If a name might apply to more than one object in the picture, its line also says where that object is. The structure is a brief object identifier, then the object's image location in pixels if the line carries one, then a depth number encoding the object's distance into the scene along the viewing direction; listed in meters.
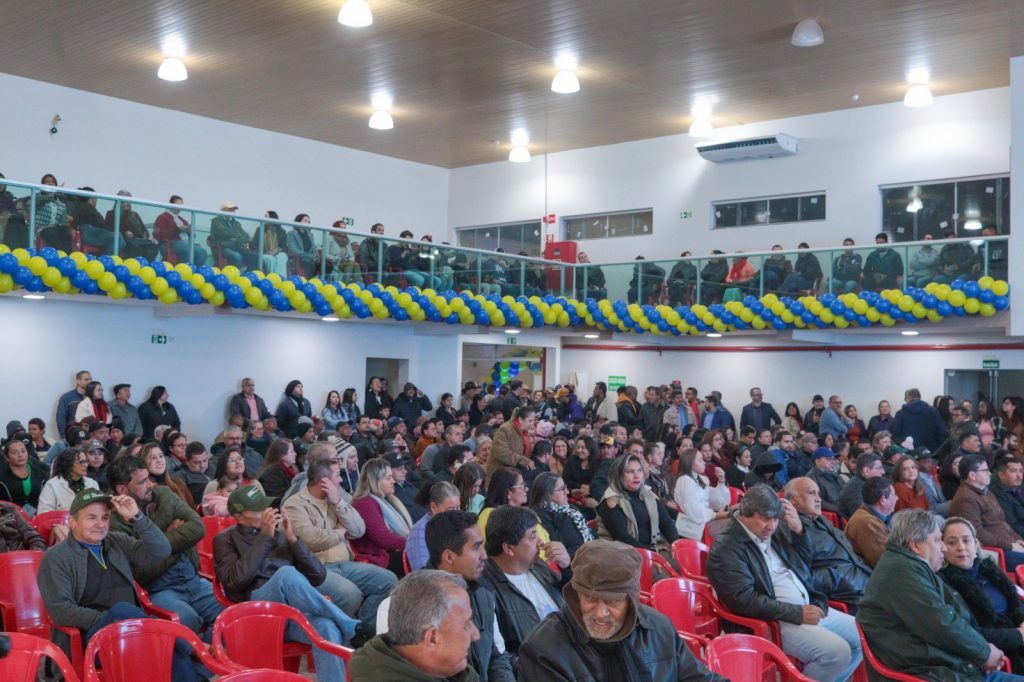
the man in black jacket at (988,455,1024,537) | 8.42
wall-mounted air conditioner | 18.73
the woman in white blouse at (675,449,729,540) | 8.65
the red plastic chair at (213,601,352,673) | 4.70
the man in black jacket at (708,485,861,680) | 5.52
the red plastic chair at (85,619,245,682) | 4.32
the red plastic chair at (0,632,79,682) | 4.03
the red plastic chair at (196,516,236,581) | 6.74
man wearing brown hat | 3.42
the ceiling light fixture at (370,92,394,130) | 18.19
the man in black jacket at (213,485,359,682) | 5.52
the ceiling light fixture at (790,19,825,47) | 13.66
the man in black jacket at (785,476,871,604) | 6.30
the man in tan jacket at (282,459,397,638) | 6.11
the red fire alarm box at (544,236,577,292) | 20.44
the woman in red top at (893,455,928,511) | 8.59
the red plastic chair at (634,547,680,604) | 6.46
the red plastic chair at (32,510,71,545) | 6.99
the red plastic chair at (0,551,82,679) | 5.51
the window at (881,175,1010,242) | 17.11
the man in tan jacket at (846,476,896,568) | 6.70
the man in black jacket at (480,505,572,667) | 4.65
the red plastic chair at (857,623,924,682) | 4.73
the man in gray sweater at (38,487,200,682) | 4.95
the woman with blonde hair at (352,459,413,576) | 6.92
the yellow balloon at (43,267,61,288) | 11.86
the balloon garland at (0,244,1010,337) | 12.20
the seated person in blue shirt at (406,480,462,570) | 5.83
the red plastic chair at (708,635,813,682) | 4.37
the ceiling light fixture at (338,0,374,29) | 12.42
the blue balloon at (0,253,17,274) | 11.56
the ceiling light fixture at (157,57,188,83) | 14.92
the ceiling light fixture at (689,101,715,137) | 18.80
